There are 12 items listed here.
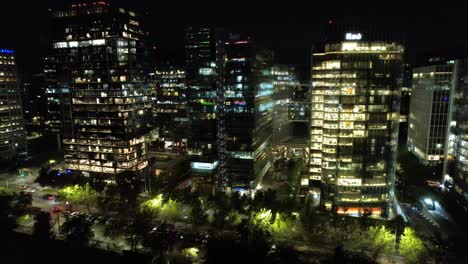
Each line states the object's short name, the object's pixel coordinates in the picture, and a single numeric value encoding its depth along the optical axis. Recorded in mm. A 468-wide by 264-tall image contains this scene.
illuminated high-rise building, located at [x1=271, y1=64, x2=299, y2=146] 126062
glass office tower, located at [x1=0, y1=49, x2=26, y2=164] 116250
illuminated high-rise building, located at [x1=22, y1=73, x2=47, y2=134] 173888
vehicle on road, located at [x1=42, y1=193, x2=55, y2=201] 86700
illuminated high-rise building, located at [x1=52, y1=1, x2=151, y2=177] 92500
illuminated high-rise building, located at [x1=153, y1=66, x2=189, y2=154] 133750
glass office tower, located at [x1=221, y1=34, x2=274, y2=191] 82125
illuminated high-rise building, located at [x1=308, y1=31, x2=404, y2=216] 70125
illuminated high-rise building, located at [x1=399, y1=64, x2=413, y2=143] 141575
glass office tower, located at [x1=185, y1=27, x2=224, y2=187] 94656
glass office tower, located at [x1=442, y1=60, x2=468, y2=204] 72562
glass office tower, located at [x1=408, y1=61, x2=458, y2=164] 92938
